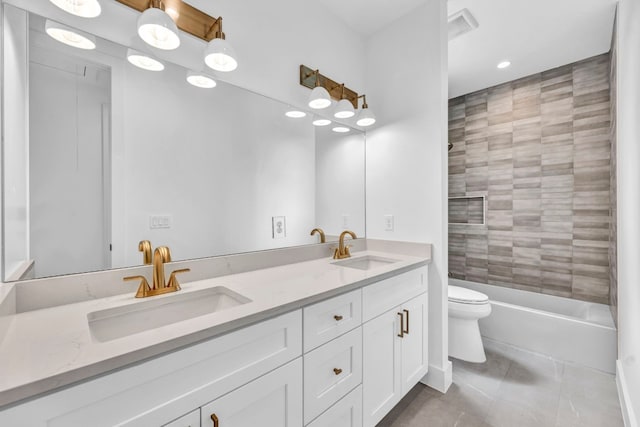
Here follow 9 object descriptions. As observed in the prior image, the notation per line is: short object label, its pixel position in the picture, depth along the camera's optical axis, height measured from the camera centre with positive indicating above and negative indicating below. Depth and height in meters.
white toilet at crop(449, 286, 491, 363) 2.08 -0.90
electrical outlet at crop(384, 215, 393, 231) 2.00 -0.07
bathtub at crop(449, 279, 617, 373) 1.96 -0.95
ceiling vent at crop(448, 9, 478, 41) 1.89 +1.40
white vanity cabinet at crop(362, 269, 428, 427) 1.29 -0.72
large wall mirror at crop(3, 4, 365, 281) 0.90 +0.22
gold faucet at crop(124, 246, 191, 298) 0.98 -0.25
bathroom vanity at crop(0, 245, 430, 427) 0.56 -0.38
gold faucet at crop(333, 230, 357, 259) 1.79 -0.25
